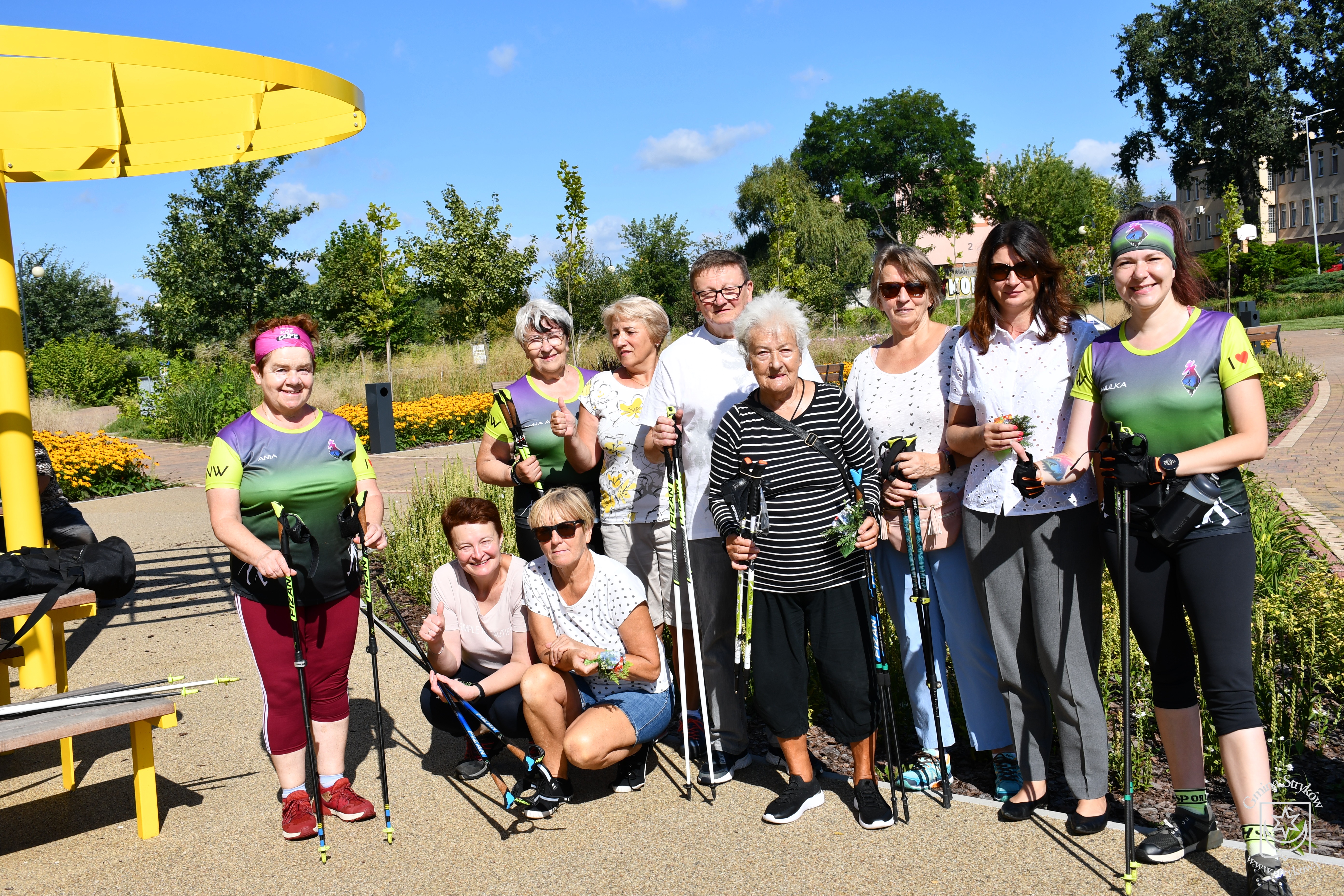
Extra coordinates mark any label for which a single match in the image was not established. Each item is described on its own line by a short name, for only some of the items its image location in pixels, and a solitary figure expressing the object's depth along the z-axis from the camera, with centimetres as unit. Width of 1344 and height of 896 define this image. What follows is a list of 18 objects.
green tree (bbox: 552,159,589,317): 1727
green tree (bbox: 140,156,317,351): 2795
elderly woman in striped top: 351
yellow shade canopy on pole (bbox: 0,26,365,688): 479
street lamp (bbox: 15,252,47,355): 3944
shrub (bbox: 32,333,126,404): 2770
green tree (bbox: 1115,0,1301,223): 4856
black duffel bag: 413
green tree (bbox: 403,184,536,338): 3247
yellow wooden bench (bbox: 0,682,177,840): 334
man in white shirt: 389
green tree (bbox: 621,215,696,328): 4275
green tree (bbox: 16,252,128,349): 4269
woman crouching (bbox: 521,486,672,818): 374
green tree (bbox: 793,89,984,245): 6388
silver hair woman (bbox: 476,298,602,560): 448
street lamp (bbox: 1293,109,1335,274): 4359
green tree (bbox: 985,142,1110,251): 4628
